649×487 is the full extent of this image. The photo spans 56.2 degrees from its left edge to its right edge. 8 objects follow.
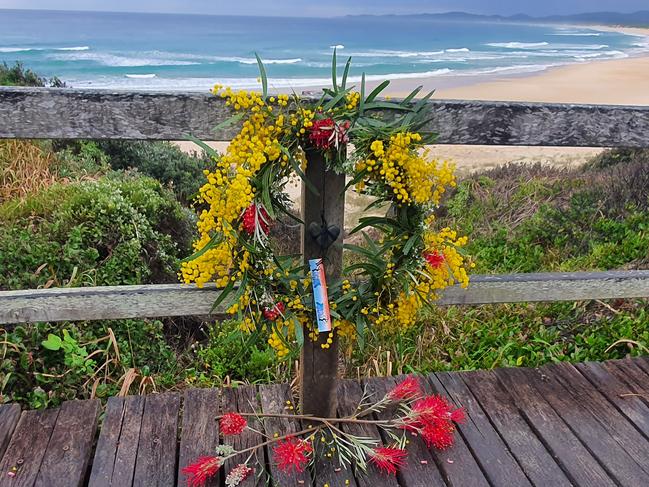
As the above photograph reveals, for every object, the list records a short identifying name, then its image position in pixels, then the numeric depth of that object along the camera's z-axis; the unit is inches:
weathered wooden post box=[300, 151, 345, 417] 86.7
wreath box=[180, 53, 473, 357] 79.7
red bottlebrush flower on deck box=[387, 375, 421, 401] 105.1
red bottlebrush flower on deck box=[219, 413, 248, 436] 95.3
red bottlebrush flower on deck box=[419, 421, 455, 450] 96.7
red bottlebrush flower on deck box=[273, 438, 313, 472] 88.4
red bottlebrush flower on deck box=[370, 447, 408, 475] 91.4
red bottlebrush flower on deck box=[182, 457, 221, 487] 87.8
